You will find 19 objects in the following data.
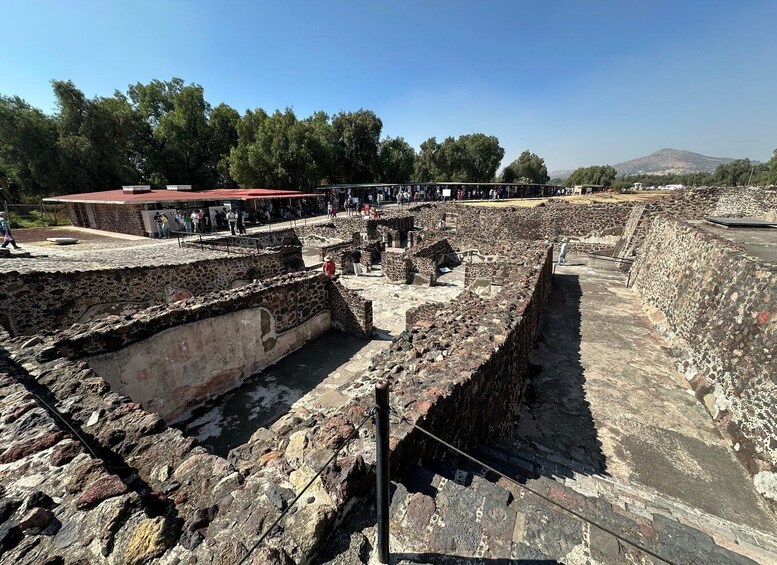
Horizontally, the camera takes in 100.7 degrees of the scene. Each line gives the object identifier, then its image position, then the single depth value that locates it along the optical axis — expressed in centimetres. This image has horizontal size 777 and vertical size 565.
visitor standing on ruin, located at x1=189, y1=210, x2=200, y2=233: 2242
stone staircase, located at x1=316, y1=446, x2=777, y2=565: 208
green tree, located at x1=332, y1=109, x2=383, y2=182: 5231
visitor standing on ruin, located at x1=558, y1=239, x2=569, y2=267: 1644
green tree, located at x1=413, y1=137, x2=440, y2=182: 6788
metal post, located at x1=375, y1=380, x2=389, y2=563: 162
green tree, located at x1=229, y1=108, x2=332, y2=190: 3700
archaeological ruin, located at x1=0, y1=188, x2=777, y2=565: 222
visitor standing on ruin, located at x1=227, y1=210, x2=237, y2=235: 2237
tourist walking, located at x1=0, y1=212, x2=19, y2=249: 1546
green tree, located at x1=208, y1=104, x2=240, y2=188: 4094
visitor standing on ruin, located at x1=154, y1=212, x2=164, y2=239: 2197
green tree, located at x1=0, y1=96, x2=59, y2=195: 2778
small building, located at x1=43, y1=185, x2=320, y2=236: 2203
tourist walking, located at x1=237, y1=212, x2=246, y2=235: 2366
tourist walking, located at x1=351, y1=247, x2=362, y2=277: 1728
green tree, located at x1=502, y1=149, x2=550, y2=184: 8012
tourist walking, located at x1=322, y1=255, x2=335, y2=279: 1227
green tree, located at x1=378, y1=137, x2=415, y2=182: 5625
